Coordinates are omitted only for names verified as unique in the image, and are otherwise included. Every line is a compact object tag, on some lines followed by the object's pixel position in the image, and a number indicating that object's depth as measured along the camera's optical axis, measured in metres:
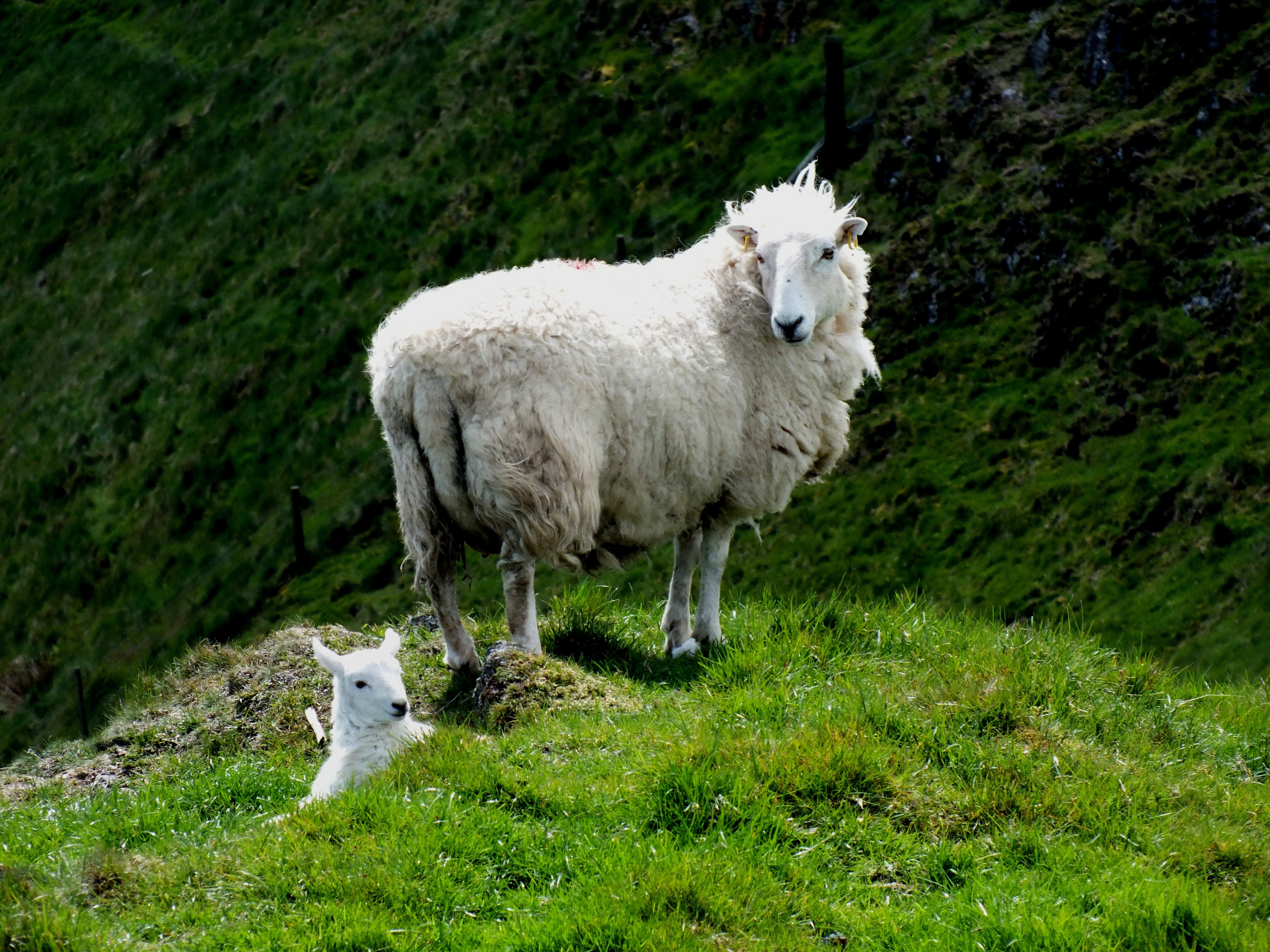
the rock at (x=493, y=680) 16.42
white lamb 14.22
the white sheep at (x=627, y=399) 17.20
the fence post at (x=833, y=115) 53.06
